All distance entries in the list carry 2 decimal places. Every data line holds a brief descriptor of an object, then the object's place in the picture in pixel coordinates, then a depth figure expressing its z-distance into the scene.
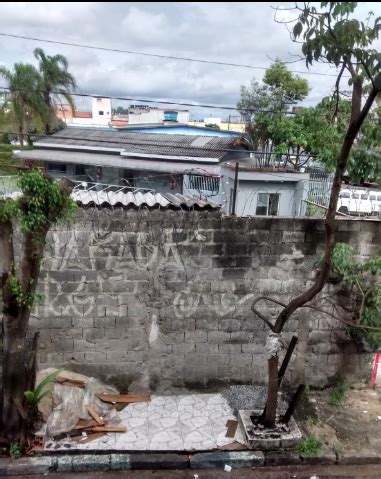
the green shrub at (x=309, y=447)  4.27
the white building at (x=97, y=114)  63.76
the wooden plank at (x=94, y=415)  4.49
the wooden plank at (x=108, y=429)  4.43
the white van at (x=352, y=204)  9.70
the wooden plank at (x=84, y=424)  4.39
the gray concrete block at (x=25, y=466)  3.95
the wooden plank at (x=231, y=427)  4.49
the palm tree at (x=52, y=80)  25.05
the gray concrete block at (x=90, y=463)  4.05
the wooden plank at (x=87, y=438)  4.27
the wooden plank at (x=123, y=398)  4.92
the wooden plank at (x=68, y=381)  4.79
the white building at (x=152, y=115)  41.76
